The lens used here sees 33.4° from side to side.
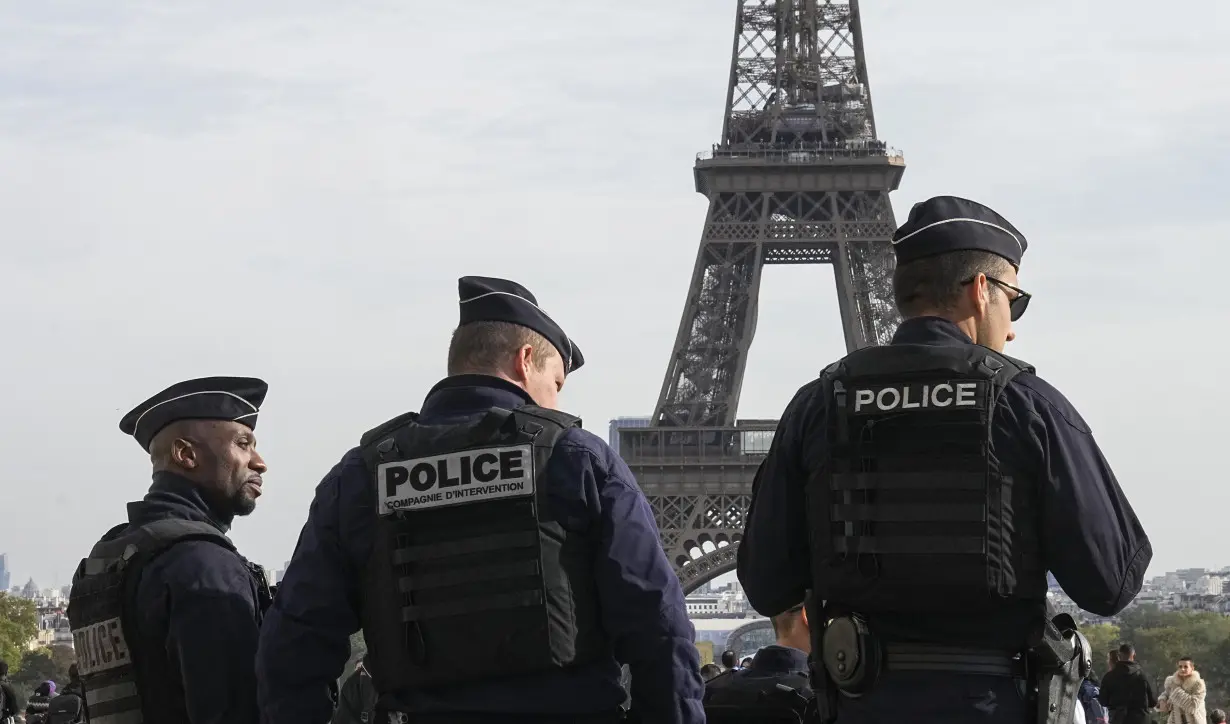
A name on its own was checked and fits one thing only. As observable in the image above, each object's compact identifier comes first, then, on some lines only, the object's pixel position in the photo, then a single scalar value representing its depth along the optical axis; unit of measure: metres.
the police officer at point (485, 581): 5.73
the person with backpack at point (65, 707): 12.52
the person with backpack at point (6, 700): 15.45
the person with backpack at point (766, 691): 7.26
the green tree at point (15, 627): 72.75
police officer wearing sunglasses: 5.59
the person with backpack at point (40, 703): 15.04
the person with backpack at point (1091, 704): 15.93
